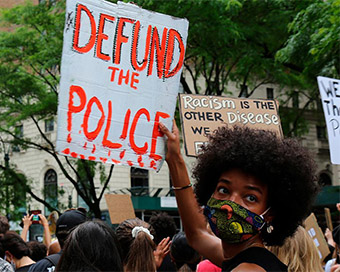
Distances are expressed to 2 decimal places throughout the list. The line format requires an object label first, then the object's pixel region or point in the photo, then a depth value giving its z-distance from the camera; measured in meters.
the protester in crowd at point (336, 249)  5.94
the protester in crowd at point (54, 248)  6.22
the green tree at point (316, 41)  10.62
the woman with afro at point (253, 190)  2.47
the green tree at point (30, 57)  17.06
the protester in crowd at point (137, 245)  4.04
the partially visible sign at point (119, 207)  8.19
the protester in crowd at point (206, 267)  4.03
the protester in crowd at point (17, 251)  5.58
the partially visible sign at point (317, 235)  6.68
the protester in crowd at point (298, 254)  3.63
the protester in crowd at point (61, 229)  4.26
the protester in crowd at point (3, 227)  5.28
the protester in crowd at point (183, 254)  5.30
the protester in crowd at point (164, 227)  6.05
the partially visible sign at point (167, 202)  27.70
